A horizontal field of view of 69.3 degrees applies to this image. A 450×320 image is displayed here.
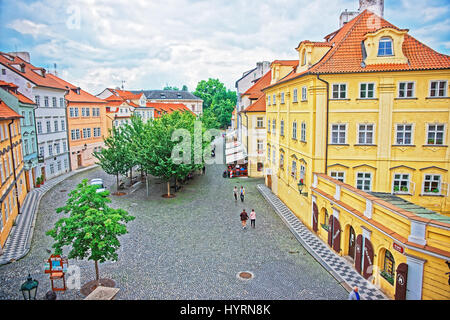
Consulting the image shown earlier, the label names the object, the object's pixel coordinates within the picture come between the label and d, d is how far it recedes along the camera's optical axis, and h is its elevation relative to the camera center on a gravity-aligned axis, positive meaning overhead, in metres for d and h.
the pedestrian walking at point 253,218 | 21.53 -6.44
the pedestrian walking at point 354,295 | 11.42 -6.20
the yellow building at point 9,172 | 19.84 -3.55
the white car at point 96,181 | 32.16 -5.89
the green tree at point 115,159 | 31.36 -3.57
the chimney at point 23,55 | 40.40 +8.47
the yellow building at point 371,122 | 18.25 -0.21
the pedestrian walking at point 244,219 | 21.14 -6.37
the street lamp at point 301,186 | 22.01 -4.60
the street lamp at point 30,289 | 10.84 -5.53
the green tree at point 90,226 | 12.81 -4.14
